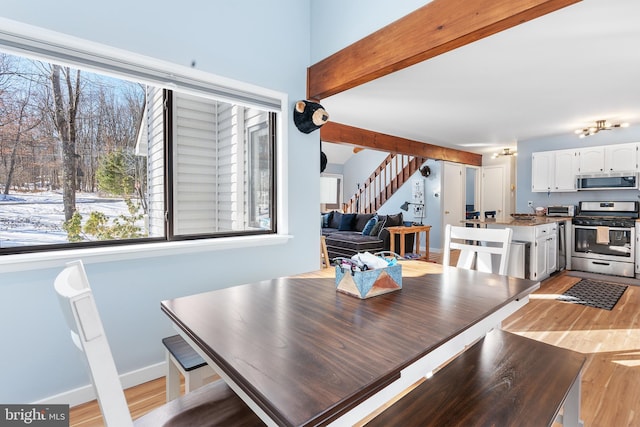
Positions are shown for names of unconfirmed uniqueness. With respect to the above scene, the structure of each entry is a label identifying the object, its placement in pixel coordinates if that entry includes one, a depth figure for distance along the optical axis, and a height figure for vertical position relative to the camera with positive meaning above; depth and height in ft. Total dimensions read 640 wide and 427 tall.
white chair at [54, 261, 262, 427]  2.04 -0.88
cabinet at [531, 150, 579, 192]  18.13 +2.00
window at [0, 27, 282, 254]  5.87 +1.19
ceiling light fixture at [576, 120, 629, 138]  16.06 +3.94
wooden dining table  2.33 -1.29
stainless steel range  15.39 -1.65
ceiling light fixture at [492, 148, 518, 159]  22.93 +3.84
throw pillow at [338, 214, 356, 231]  23.88 -1.22
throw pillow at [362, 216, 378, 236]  20.62 -1.31
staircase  26.89 +2.11
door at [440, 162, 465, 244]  24.52 +1.02
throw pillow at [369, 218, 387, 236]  20.44 -1.48
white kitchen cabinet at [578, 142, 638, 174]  16.26 +2.42
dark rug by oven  11.96 -3.60
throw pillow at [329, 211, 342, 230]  25.11 -1.12
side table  20.04 -1.71
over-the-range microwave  16.26 +1.22
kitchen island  13.91 -1.75
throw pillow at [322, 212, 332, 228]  26.05 -1.16
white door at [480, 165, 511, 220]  26.55 +1.32
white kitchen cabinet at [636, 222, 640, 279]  15.11 -2.05
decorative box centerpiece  4.34 -0.98
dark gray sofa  19.52 -1.96
